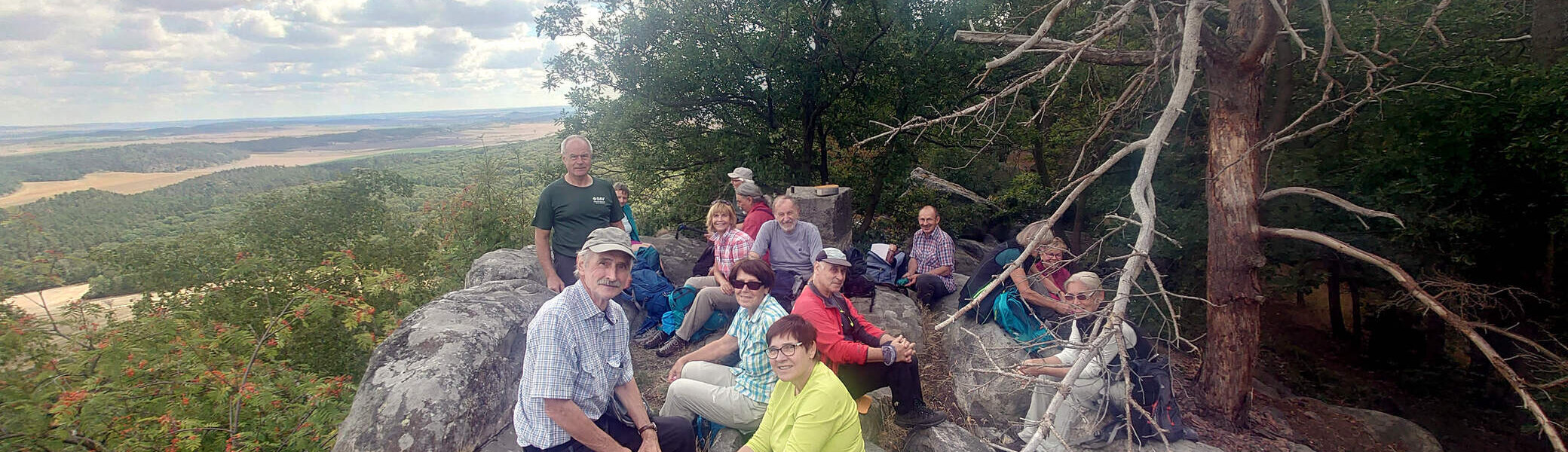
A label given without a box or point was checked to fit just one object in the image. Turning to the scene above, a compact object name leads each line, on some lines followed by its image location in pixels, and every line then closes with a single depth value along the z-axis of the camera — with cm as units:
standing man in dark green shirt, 522
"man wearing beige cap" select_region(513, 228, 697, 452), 294
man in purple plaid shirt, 681
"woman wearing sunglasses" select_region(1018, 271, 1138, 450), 388
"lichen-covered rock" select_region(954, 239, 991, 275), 1079
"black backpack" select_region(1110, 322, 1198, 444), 409
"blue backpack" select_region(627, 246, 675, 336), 604
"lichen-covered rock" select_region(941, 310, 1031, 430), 509
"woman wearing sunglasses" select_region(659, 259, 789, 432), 379
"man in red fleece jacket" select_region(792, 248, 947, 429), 409
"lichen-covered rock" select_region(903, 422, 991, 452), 414
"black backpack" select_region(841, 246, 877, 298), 617
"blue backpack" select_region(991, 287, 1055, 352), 532
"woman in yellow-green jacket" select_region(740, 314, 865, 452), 297
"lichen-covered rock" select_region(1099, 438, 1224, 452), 421
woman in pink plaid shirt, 555
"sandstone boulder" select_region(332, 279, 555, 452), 377
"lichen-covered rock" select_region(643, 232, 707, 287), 759
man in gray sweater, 568
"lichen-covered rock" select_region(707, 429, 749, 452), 376
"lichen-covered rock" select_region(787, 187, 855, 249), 787
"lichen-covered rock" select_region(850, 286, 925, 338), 600
